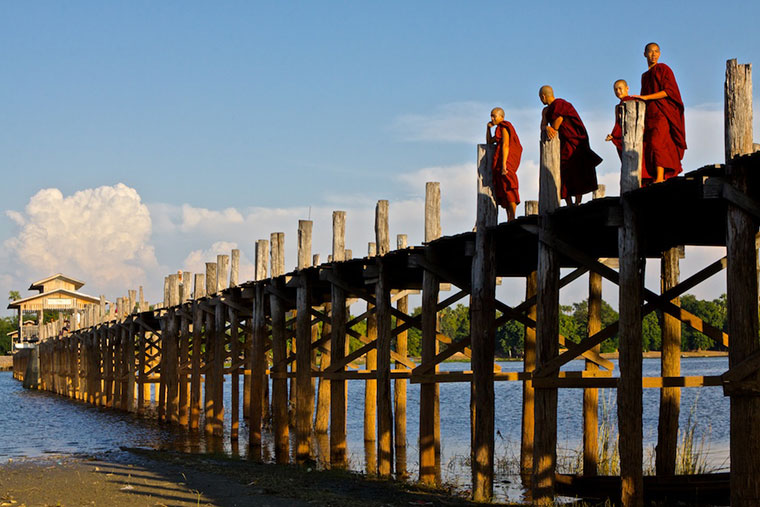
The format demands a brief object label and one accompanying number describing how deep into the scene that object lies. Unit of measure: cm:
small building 5750
